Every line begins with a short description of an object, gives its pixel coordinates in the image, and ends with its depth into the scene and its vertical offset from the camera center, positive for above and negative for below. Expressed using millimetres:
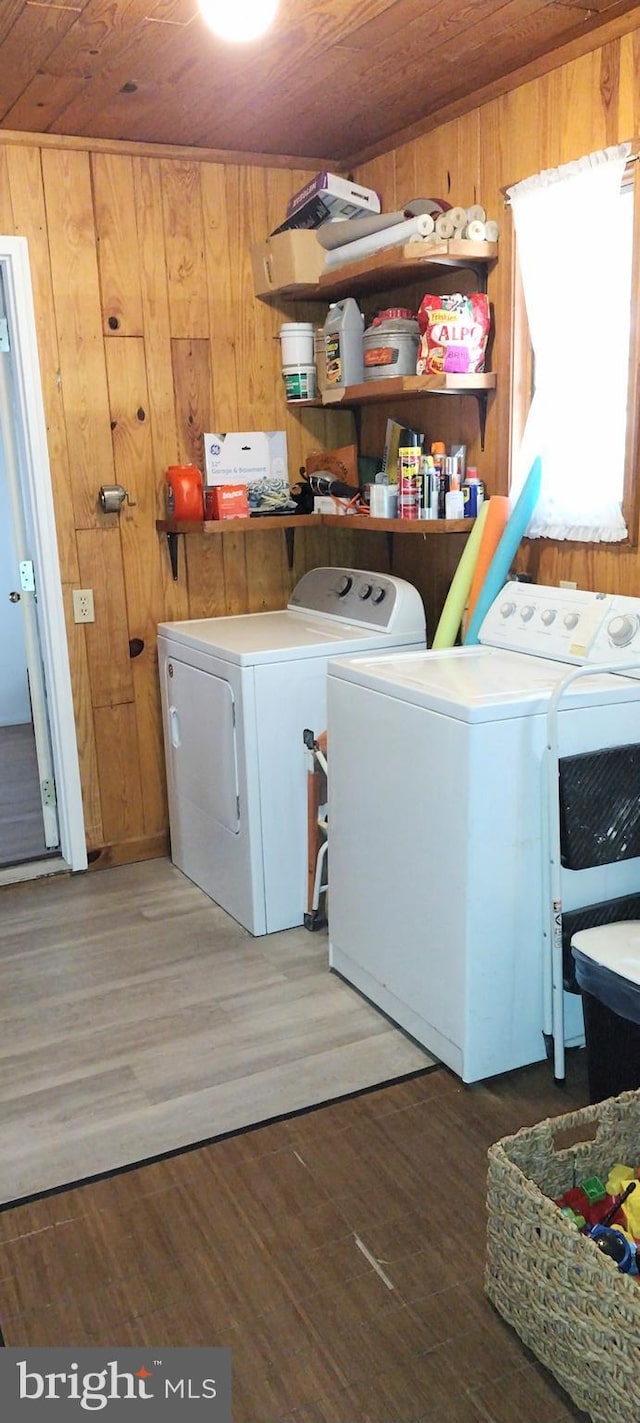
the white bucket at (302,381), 3627 +220
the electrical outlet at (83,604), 3529 -489
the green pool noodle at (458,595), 3023 -438
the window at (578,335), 2605 +256
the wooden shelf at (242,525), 3455 -245
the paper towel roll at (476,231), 2900 +562
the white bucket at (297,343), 3588 +346
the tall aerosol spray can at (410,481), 3152 -112
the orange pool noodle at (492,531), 2973 -251
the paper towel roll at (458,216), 2918 +605
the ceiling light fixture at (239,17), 2227 +906
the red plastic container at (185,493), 3498 -137
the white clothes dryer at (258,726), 3010 -799
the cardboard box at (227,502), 3490 -171
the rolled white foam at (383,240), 2916 +582
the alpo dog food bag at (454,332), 2969 +302
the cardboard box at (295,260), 3379 +589
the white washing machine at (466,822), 2197 -820
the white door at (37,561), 3295 -334
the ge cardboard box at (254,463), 3637 -50
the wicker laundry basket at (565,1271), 1440 -1190
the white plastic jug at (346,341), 3369 +324
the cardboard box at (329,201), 3289 +757
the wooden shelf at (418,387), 2955 +155
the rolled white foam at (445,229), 2908 +571
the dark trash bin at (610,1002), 1952 -1034
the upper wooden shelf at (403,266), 2898 +499
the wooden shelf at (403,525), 3045 -243
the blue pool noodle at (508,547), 2867 -290
